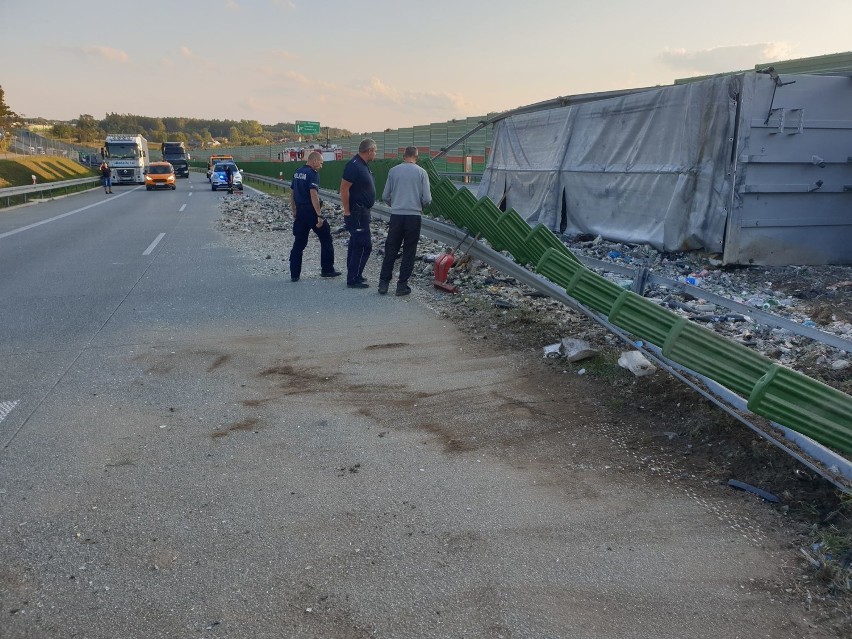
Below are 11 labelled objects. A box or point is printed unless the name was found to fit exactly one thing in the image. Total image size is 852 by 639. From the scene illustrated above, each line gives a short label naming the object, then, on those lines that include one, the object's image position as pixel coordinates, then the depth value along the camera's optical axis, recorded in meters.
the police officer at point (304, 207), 9.79
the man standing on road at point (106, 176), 39.81
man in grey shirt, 8.80
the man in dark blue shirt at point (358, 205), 9.15
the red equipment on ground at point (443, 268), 9.16
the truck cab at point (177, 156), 59.78
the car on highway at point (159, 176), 39.72
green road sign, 62.97
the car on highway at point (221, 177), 37.34
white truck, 43.84
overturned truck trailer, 10.16
